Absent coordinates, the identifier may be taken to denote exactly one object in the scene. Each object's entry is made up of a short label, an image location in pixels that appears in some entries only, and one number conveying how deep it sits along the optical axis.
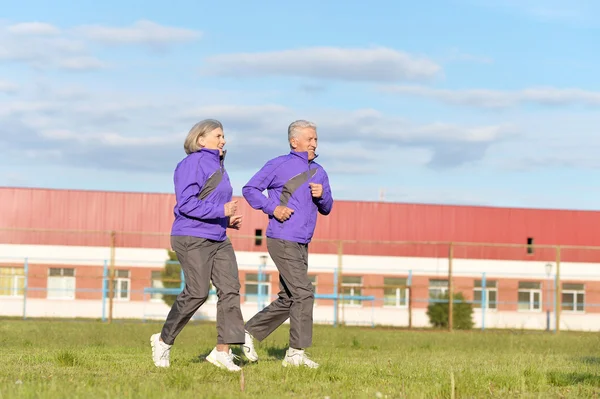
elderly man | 7.73
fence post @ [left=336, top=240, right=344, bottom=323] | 24.87
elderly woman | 7.26
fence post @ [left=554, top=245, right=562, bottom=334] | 24.75
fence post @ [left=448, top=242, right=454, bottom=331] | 23.08
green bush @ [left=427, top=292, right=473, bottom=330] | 33.22
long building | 40.34
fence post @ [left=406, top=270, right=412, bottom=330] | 24.17
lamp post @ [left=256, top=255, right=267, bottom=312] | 38.56
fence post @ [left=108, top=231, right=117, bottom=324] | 22.88
